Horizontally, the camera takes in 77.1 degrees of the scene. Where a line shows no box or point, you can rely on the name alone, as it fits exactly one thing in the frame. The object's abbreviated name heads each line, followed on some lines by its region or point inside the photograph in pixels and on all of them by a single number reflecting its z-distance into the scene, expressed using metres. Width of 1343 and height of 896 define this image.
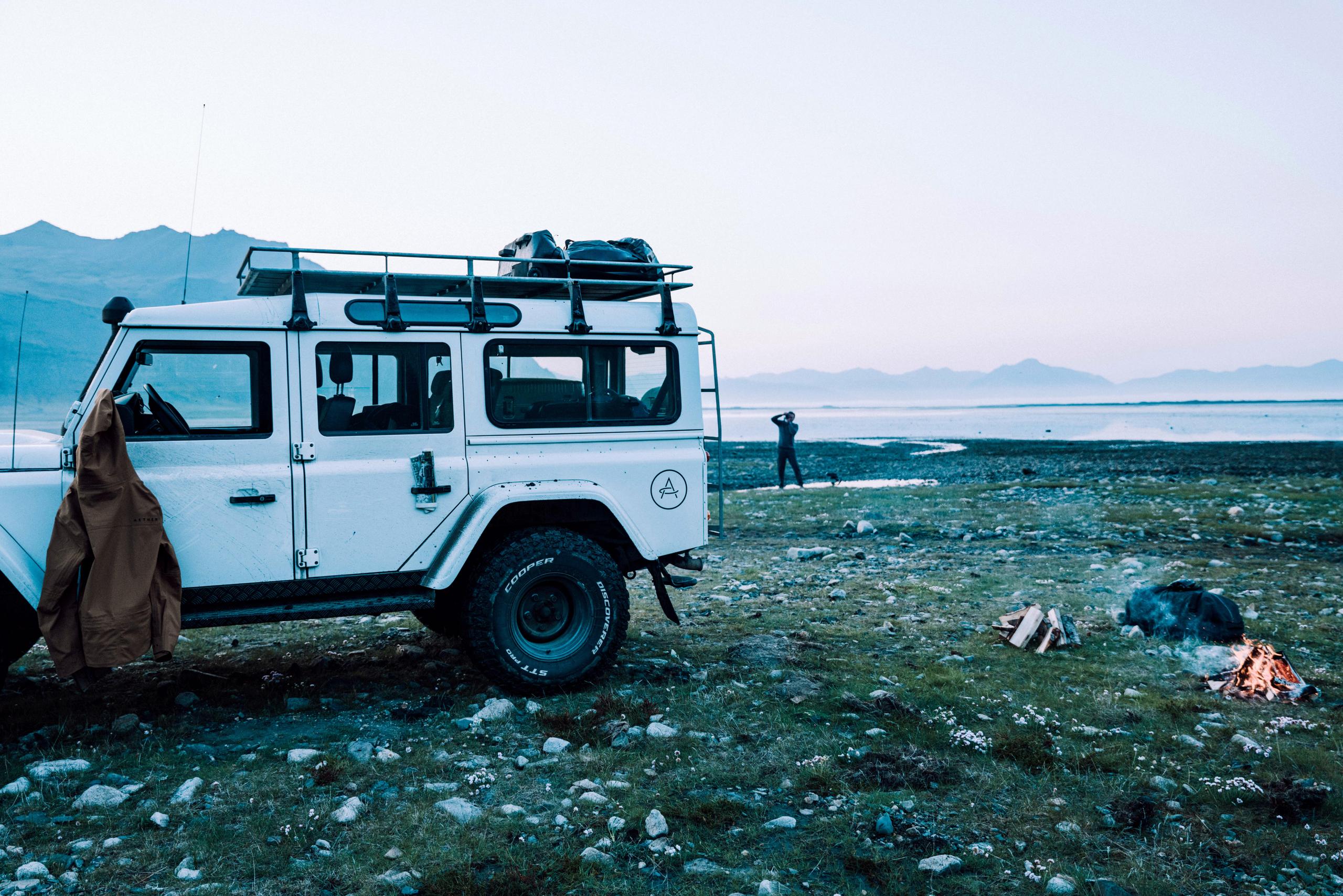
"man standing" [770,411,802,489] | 22.39
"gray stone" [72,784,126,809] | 4.43
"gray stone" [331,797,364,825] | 4.34
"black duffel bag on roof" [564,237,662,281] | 6.86
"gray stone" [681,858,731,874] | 3.93
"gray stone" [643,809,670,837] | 4.24
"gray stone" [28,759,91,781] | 4.75
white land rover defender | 5.48
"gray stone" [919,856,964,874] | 3.88
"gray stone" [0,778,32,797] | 4.53
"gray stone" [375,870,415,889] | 3.77
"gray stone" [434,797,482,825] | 4.39
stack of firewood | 7.46
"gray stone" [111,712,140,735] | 5.48
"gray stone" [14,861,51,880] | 3.73
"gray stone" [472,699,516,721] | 5.83
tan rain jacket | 4.88
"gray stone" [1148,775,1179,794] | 4.70
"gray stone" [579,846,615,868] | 3.96
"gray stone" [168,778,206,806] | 4.51
